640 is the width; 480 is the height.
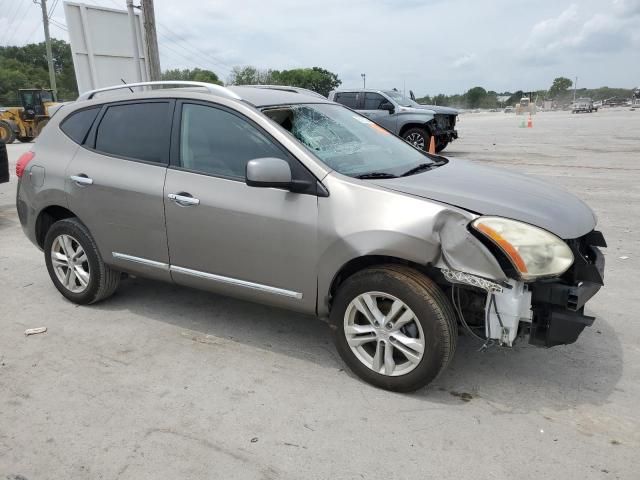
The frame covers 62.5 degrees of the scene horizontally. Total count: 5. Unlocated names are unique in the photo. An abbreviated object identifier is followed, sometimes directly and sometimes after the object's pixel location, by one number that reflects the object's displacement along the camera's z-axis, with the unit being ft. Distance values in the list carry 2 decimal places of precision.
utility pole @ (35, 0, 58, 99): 137.89
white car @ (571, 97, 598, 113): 202.43
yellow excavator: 82.02
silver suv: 9.18
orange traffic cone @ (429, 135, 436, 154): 43.92
